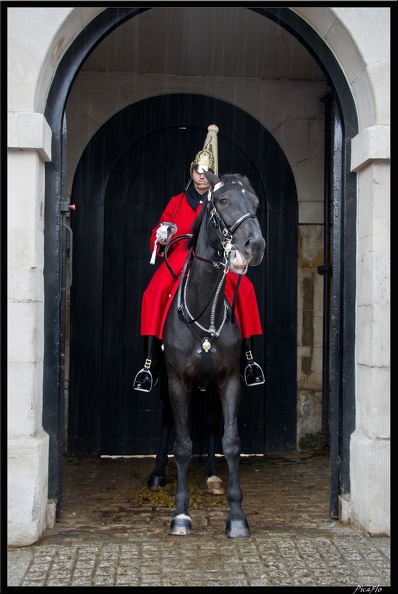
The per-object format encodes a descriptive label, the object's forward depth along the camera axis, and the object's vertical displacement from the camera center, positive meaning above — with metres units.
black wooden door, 6.90 +0.45
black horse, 4.54 -0.26
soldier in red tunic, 5.18 +0.08
